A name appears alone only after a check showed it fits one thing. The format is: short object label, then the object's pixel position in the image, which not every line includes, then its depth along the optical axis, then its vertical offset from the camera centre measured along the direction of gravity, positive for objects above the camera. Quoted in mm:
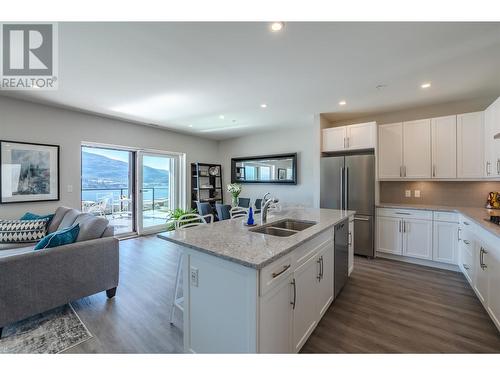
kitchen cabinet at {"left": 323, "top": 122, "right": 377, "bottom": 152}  3990 +936
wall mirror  5876 +495
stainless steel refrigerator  3846 -78
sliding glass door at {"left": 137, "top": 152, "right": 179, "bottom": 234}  5441 -74
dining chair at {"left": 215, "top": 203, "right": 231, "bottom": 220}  4723 -537
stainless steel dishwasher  2486 -815
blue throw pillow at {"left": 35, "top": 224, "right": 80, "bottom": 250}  2199 -536
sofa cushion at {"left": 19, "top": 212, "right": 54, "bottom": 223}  3332 -467
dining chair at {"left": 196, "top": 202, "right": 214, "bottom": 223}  5078 -503
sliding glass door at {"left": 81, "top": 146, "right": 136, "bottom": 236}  5404 +57
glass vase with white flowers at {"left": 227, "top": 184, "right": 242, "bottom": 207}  5832 -122
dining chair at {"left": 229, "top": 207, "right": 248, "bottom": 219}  3674 -444
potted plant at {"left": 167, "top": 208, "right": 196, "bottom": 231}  4922 -690
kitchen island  1286 -679
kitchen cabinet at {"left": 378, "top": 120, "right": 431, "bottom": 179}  3725 +644
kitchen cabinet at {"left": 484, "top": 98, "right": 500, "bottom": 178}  2811 +617
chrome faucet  2443 -260
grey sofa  1904 -842
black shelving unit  6590 +41
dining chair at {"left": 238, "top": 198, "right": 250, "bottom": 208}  6309 -451
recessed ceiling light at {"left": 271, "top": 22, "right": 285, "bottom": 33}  1864 +1372
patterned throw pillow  2969 -612
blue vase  2240 -313
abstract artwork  3510 +237
